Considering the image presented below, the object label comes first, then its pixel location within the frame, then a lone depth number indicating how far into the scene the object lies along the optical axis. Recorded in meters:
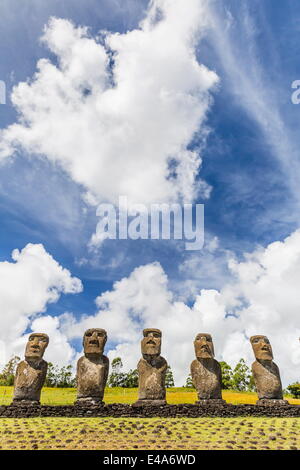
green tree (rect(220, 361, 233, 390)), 58.84
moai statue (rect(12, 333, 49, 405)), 17.62
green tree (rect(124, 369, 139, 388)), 55.40
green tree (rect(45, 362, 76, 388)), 50.25
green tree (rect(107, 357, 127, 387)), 56.31
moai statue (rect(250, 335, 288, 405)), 19.55
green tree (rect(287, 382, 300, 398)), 56.54
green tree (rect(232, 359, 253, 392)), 59.44
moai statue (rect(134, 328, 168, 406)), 18.42
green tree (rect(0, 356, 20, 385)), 62.97
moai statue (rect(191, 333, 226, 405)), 19.11
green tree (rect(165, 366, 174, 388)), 63.38
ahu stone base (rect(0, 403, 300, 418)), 16.83
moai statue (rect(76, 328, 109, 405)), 17.94
